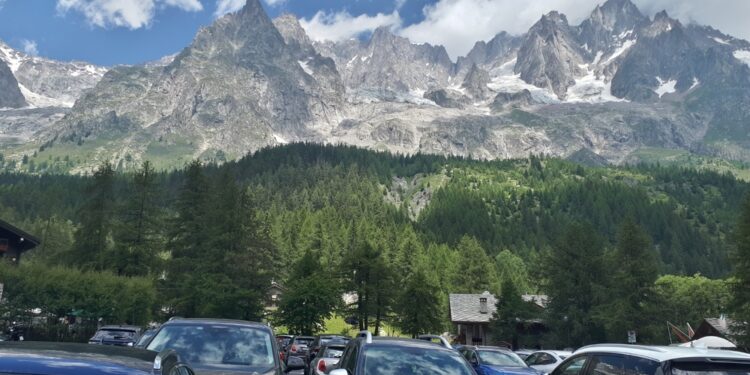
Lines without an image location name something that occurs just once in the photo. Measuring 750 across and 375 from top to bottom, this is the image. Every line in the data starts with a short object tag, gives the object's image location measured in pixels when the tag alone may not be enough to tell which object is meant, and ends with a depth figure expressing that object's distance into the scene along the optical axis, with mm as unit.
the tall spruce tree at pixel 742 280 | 41853
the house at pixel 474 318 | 65312
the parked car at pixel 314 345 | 29311
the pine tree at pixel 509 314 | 61125
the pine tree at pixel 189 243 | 48250
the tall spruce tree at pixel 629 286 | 49250
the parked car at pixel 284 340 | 39300
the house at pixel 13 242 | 48531
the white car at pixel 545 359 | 23906
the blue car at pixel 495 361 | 17438
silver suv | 6926
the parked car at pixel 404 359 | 8594
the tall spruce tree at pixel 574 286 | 55562
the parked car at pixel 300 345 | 30847
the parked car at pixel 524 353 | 31028
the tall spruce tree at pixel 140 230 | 50781
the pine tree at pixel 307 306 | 56250
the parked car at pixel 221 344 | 9641
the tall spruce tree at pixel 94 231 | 51562
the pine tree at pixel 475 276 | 95000
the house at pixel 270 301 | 52231
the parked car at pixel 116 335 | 26656
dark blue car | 4117
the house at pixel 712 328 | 50916
